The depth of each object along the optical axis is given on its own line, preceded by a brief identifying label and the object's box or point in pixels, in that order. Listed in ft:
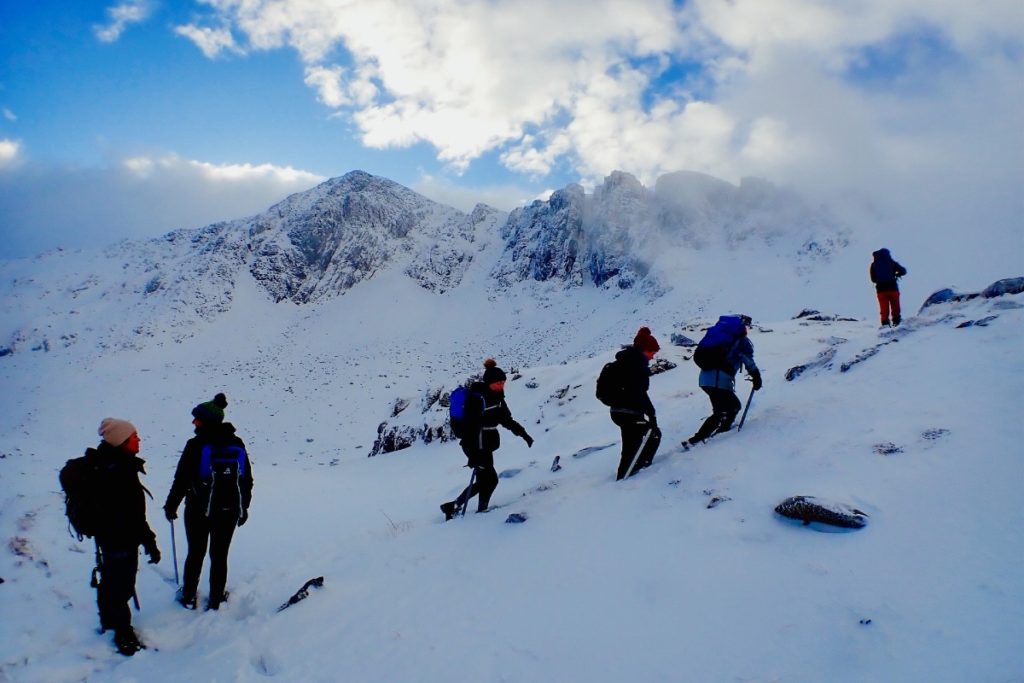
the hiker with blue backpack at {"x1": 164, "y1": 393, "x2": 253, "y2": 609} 19.39
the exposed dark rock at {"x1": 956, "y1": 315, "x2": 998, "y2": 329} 27.04
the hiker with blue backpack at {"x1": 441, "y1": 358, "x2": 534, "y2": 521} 24.35
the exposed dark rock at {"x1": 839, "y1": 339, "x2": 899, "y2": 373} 28.71
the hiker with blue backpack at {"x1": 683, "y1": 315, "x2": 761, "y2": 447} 25.01
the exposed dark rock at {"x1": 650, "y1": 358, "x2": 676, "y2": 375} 51.88
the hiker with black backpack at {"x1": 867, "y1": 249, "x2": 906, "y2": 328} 38.55
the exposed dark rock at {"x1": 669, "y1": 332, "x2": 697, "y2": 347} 56.70
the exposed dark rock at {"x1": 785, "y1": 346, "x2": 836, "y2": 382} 32.22
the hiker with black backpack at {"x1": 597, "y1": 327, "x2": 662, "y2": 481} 23.48
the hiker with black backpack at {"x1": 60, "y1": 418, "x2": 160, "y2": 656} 16.65
